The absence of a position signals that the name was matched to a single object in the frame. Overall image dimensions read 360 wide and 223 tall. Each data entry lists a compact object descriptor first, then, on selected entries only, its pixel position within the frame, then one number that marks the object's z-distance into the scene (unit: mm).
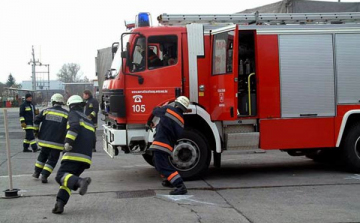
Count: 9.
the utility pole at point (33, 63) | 51400
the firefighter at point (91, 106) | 12555
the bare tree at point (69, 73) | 94062
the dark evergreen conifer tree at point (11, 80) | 97412
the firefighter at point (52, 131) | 8320
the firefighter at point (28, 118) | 13168
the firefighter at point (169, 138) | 7160
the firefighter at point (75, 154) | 6121
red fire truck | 8297
